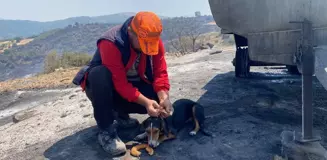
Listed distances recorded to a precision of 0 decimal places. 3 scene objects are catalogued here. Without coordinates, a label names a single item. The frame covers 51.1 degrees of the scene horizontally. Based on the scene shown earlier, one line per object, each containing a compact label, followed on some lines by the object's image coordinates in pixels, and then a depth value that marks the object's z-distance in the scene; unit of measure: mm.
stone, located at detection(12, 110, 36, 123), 5390
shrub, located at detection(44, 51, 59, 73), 14516
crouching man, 2949
